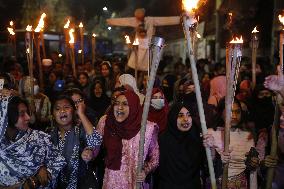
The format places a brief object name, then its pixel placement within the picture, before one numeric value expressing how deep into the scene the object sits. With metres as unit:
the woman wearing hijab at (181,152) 4.18
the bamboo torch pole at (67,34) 9.73
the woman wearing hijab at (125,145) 4.11
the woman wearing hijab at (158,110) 5.51
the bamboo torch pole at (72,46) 8.93
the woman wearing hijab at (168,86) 8.78
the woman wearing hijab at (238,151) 4.39
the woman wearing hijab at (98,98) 7.13
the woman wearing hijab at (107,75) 8.39
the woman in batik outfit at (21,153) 3.77
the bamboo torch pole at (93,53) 11.23
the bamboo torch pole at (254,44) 7.11
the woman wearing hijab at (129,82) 6.18
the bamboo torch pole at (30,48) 5.50
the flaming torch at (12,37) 11.28
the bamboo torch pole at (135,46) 7.40
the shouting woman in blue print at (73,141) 4.02
